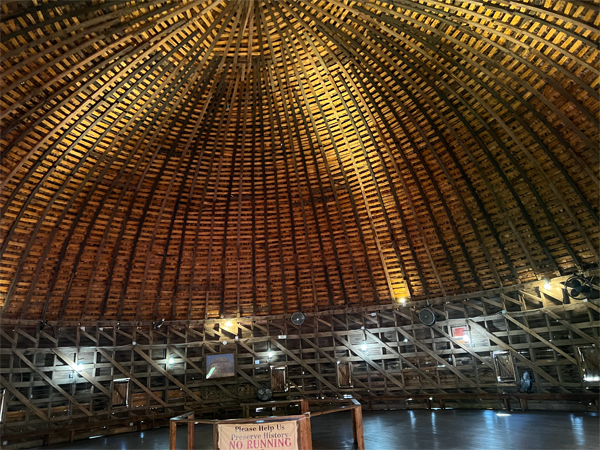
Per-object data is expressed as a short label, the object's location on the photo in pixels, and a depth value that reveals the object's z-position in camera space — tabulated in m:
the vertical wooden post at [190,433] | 9.96
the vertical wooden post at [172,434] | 9.84
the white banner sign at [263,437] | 8.44
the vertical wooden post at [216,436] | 8.62
